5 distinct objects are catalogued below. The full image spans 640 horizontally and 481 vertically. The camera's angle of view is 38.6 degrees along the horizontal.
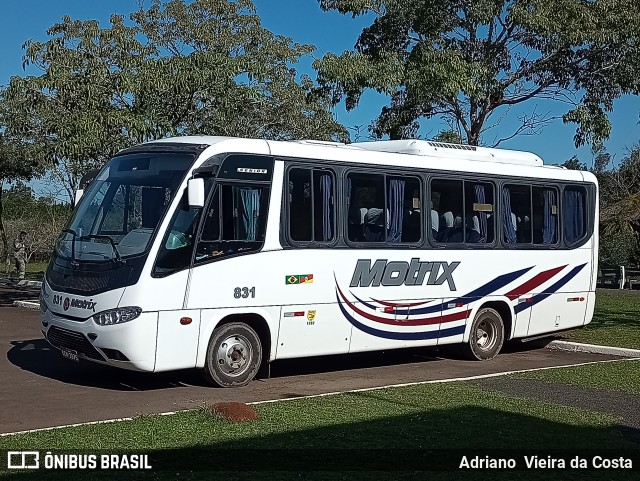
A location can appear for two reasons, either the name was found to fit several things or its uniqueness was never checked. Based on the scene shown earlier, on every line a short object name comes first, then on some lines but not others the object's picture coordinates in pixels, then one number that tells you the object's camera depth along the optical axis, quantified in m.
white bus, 10.88
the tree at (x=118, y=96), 18.97
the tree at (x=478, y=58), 20.27
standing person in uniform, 31.64
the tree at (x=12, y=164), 31.62
